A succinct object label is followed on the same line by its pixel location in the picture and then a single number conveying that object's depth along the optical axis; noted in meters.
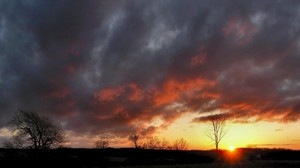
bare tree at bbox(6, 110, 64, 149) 88.62
